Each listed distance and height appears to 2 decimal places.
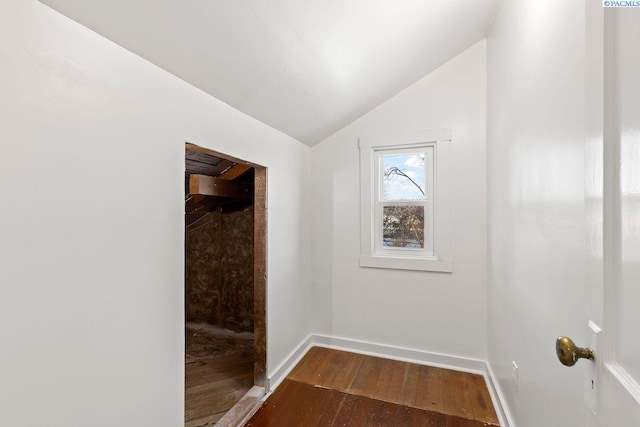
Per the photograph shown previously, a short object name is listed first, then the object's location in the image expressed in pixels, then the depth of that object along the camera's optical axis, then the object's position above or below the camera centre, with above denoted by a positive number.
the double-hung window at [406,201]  2.40 +0.11
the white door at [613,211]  0.48 +0.01
